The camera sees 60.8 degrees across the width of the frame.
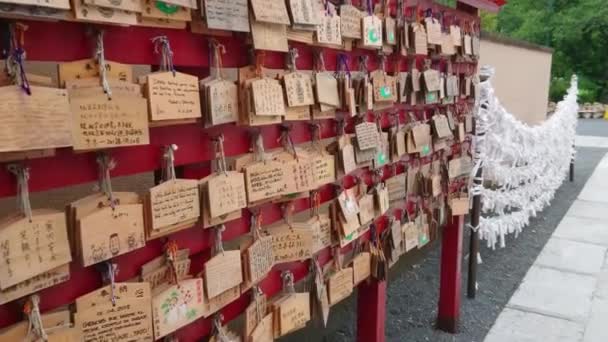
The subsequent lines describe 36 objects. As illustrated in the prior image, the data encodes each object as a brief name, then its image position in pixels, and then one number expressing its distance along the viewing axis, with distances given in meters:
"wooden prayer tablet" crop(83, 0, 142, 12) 0.84
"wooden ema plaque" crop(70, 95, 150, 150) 0.87
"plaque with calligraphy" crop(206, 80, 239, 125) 1.12
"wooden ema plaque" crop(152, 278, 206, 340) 1.07
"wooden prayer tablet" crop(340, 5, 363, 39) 1.57
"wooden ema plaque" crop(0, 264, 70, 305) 0.80
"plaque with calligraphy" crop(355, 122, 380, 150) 1.73
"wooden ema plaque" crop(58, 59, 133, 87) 0.87
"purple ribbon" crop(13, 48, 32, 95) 0.77
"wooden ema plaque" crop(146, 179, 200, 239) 1.02
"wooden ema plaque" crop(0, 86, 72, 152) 0.75
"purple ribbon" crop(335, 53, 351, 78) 1.66
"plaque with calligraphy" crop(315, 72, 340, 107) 1.46
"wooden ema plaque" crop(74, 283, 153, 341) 0.93
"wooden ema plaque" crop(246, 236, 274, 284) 1.31
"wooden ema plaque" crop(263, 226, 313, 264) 1.45
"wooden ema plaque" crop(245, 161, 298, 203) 1.26
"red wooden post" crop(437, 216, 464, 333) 2.79
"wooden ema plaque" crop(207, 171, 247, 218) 1.14
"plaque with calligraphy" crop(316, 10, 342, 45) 1.45
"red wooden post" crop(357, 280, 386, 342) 2.06
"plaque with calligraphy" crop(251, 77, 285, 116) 1.21
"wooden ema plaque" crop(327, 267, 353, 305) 1.70
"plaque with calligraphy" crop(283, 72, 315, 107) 1.34
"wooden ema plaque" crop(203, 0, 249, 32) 1.07
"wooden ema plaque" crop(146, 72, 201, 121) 0.98
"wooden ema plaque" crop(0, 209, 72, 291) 0.79
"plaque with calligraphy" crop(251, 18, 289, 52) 1.21
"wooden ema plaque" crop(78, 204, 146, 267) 0.90
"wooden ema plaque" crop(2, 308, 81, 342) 0.84
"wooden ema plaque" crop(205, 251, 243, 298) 1.19
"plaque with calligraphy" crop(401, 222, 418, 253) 2.19
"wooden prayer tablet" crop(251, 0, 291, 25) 1.18
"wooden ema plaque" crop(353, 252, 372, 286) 1.86
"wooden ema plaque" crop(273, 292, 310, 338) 1.46
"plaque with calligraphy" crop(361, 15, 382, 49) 1.68
